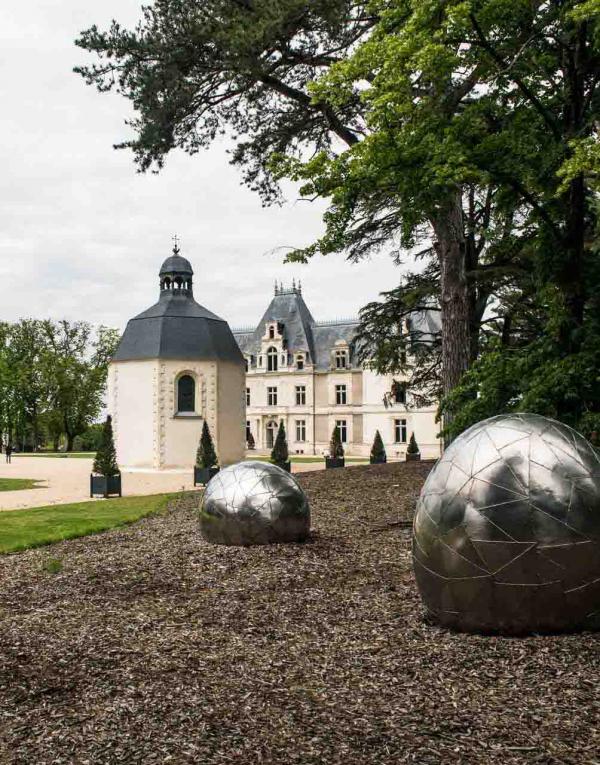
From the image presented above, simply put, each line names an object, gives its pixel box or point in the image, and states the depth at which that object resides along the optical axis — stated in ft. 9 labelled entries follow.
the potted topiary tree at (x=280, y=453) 90.38
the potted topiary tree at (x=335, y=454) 105.24
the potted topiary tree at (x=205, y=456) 84.07
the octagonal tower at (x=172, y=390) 109.19
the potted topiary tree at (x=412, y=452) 125.39
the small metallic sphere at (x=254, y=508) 31.14
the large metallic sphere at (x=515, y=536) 17.85
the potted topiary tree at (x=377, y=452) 116.75
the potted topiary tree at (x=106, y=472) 70.03
